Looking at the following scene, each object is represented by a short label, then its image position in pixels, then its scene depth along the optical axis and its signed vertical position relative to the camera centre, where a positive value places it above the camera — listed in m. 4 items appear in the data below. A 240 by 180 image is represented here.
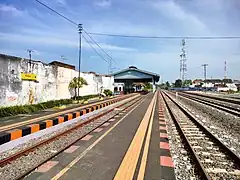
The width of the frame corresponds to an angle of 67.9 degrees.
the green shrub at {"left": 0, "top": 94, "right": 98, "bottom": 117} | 10.78 -1.42
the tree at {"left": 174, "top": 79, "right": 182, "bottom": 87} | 117.32 +3.20
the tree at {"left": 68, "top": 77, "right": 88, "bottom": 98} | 20.96 +0.56
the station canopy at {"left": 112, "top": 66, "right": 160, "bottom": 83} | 47.86 +3.71
